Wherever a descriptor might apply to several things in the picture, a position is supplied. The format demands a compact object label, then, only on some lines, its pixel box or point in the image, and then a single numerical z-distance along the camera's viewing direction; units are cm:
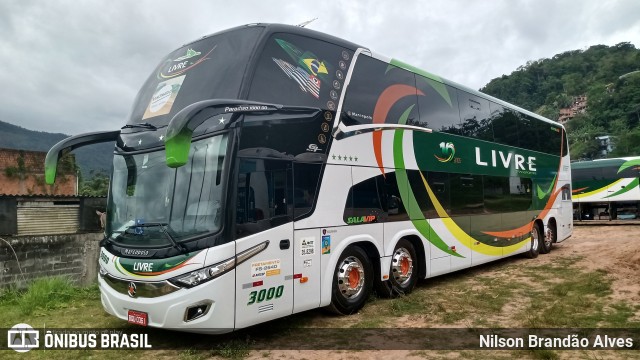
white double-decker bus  495
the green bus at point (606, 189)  2517
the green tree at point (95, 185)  4149
